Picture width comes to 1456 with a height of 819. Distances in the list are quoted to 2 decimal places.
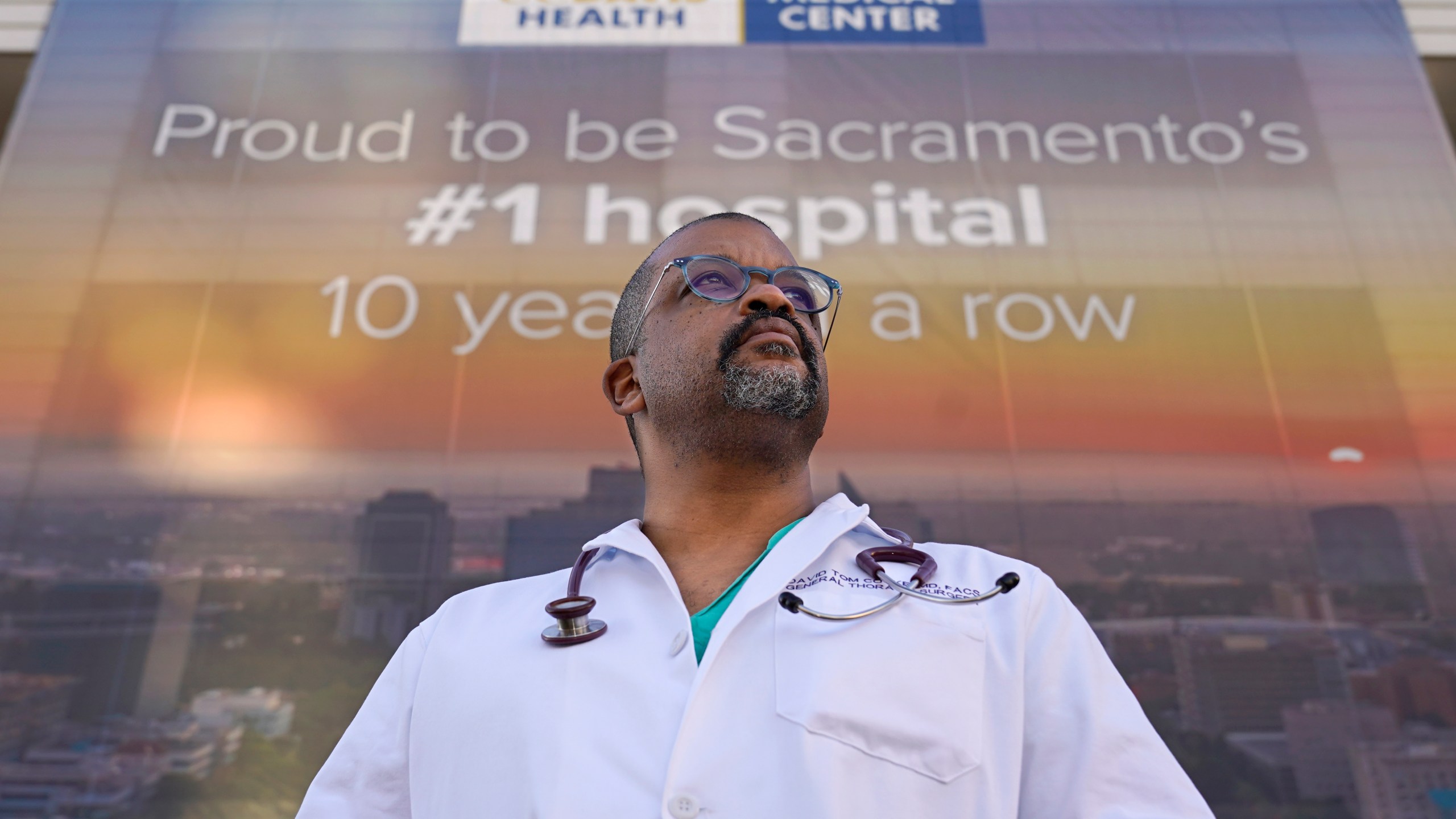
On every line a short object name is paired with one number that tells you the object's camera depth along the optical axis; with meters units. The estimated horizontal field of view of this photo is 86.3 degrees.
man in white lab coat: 0.89
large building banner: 3.12
